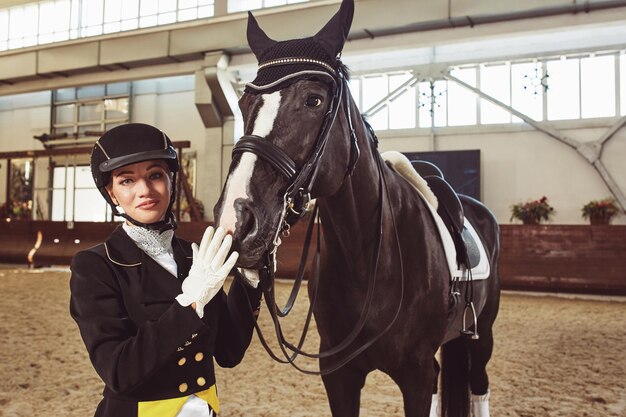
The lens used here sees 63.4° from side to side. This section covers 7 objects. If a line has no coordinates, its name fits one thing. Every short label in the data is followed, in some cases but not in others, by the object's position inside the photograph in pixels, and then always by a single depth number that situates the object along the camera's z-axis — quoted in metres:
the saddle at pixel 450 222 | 2.05
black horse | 1.17
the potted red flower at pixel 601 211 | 9.38
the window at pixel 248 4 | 11.97
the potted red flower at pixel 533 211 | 9.58
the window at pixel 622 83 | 10.14
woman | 1.06
